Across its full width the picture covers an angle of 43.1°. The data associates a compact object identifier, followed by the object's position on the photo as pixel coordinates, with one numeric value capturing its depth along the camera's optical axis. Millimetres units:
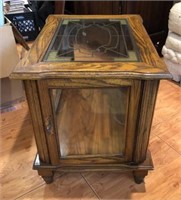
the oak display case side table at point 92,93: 679
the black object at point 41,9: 2154
